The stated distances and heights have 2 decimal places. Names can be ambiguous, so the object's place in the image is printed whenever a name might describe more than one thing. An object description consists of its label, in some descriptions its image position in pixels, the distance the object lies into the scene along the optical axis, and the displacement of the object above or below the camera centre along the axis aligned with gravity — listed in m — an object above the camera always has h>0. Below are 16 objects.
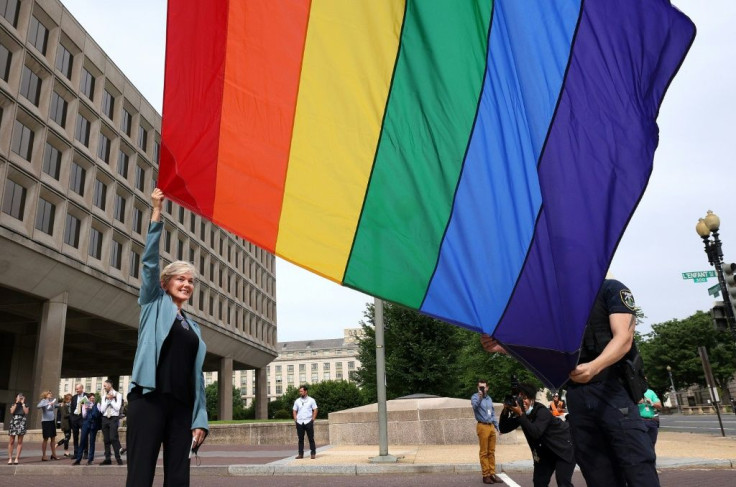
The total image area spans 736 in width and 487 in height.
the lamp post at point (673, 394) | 67.62 -0.48
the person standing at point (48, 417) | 15.32 +0.28
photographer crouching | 5.95 -0.38
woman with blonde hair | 3.25 +0.21
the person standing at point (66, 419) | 16.73 +0.21
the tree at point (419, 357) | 39.72 +3.42
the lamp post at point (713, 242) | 14.44 +3.91
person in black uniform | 2.96 -0.06
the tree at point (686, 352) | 64.56 +4.57
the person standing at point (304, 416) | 14.68 -0.09
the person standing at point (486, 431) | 9.55 -0.50
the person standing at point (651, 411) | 9.09 -0.31
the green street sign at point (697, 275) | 14.25 +2.88
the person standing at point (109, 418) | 13.52 +0.14
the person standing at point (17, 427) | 14.14 +0.05
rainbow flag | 3.00 +1.56
